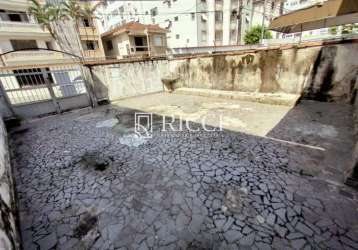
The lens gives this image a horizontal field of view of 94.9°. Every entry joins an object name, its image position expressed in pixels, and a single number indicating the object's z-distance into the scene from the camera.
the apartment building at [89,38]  16.32
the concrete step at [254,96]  5.28
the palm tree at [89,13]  16.03
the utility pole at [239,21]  19.45
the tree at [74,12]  14.59
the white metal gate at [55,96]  5.85
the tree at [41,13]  13.09
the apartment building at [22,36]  12.34
